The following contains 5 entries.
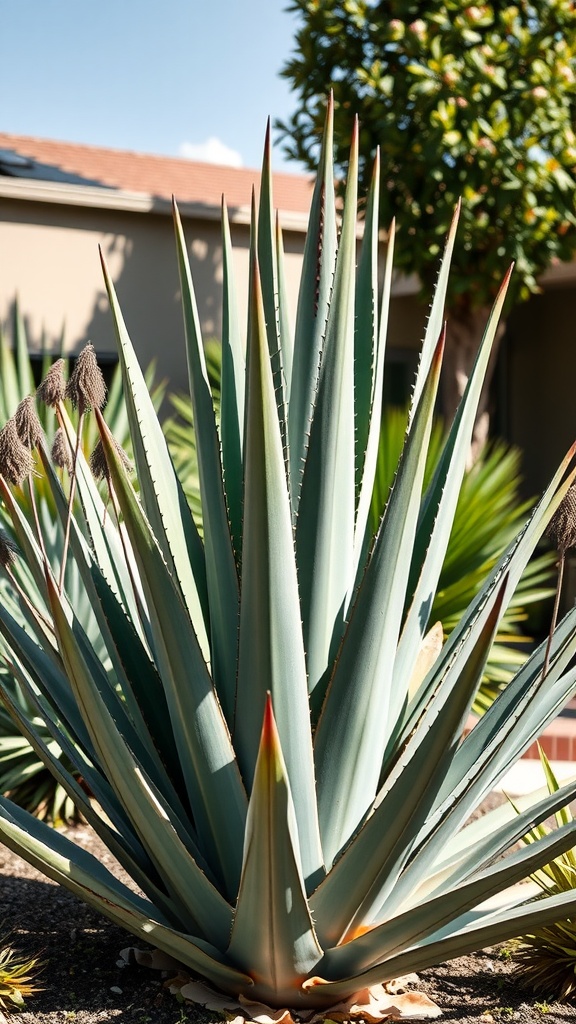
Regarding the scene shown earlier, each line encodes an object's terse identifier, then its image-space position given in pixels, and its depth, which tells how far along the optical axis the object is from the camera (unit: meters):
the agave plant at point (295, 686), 2.05
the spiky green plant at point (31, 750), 4.20
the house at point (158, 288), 7.82
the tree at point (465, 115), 6.84
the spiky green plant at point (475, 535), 4.87
